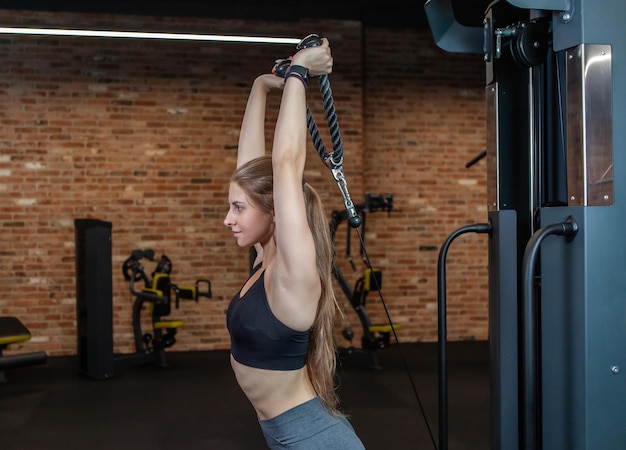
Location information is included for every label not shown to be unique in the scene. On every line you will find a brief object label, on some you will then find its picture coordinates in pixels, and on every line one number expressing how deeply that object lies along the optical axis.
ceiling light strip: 5.68
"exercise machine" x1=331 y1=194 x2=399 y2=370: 6.26
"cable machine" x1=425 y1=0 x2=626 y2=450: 2.20
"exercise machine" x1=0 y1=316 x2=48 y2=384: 5.73
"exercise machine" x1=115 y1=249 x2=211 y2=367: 6.41
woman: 1.71
